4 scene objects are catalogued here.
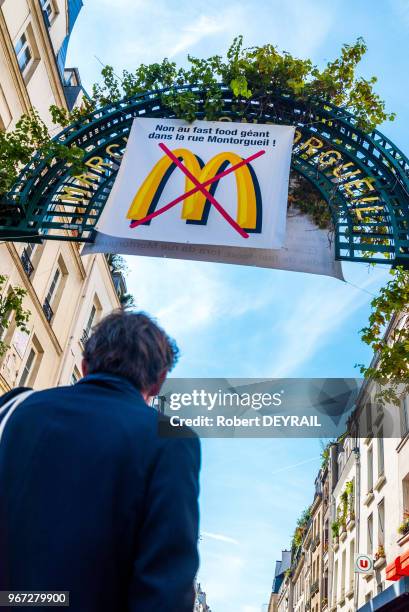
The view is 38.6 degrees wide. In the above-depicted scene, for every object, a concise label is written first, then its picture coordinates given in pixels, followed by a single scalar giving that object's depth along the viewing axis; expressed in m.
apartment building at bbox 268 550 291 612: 79.93
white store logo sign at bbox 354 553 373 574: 21.23
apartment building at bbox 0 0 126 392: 17.31
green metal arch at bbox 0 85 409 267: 6.55
